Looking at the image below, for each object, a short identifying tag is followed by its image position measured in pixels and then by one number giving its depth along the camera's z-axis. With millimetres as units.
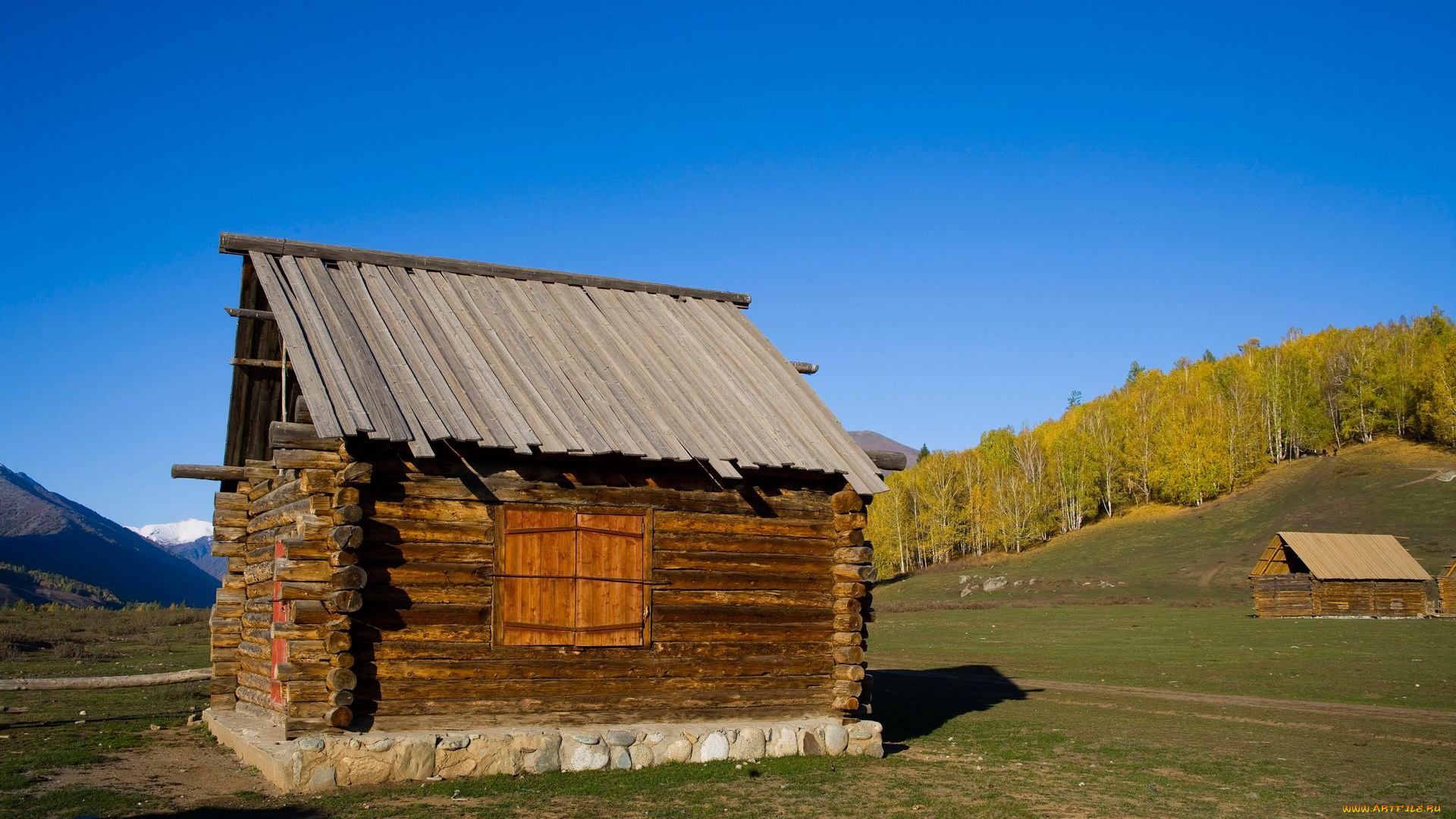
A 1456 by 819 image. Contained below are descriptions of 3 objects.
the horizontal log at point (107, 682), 15758
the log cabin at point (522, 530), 12867
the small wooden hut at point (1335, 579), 52656
